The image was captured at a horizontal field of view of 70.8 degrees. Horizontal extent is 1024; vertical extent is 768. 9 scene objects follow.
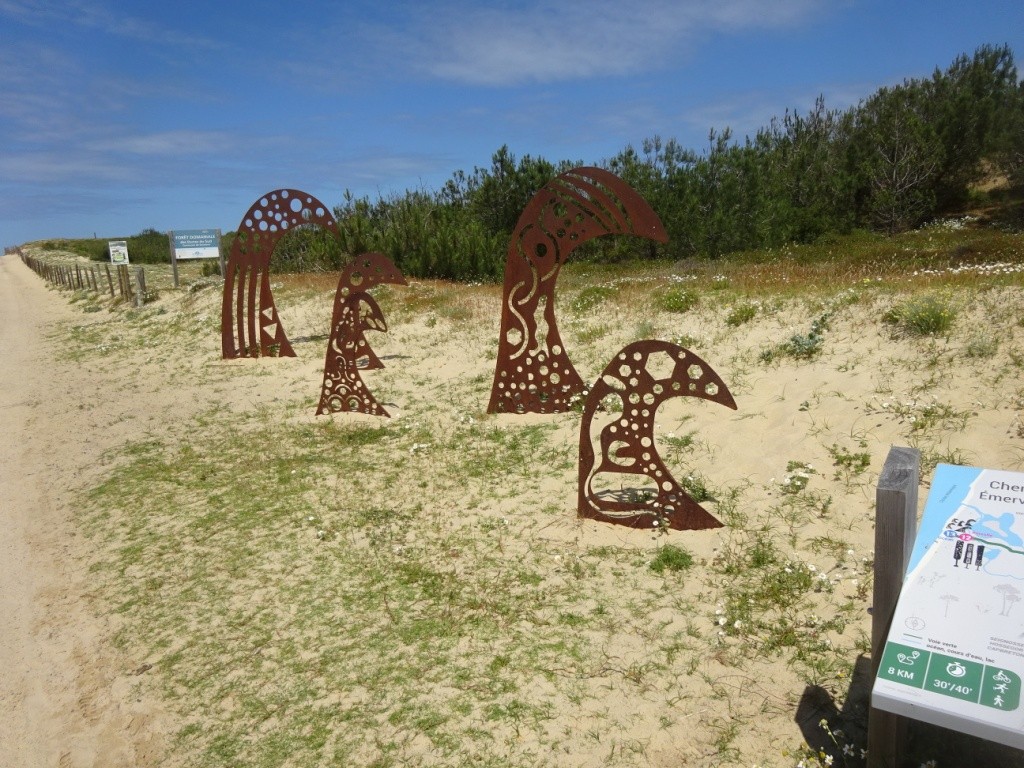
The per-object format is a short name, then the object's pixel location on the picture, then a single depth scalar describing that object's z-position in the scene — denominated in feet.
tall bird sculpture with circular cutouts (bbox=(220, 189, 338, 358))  40.68
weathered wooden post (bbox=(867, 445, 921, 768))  8.16
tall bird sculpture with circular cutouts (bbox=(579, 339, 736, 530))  16.38
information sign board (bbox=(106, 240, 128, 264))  73.72
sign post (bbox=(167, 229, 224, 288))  61.31
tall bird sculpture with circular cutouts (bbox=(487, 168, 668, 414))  24.30
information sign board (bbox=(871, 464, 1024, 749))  6.72
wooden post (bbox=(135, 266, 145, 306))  66.23
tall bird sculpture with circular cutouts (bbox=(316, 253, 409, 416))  29.07
